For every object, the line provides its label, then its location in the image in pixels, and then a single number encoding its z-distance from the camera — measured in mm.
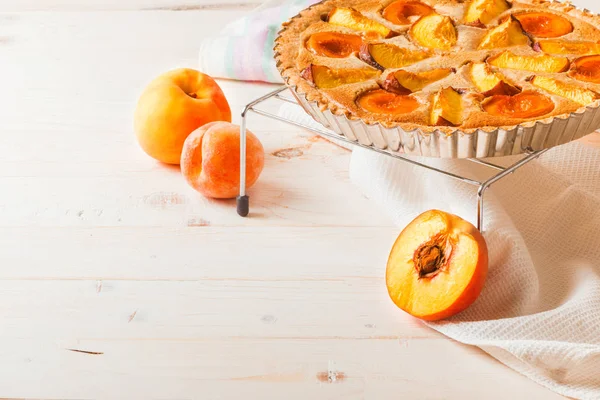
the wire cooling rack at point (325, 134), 897
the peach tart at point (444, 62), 916
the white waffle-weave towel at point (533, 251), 857
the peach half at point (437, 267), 887
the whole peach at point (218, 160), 1036
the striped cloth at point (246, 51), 1261
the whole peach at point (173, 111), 1086
